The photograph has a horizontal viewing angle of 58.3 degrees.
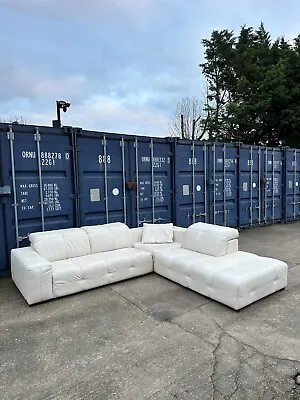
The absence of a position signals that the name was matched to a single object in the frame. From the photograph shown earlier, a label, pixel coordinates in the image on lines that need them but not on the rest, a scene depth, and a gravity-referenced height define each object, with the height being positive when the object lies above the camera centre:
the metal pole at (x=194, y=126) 17.08 +3.83
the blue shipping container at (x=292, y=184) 8.68 -0.03
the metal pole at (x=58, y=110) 5.09 +1.57
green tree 13.43 +5.12
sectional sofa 3.18 -1.00
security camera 5.33 +1.71
